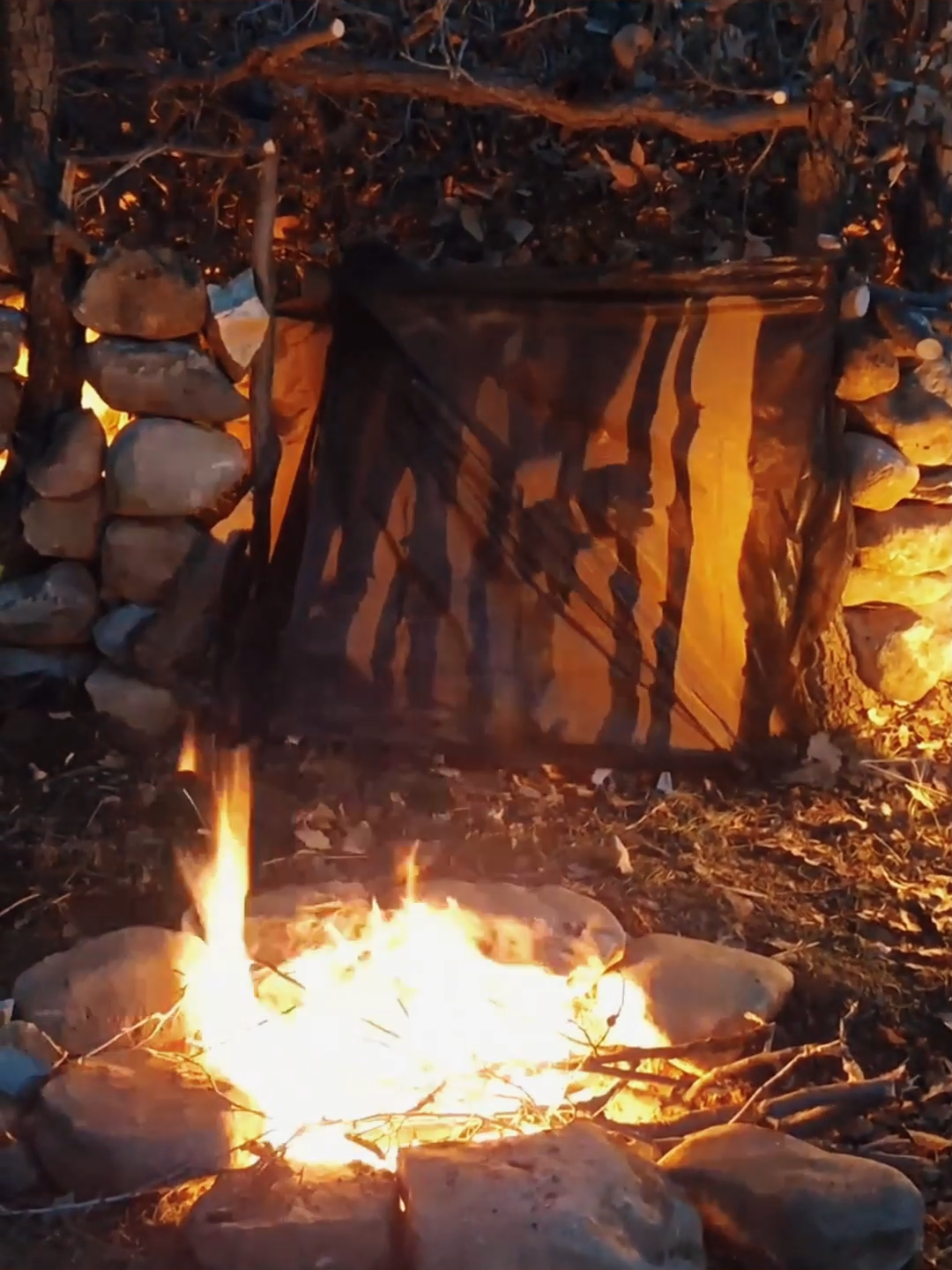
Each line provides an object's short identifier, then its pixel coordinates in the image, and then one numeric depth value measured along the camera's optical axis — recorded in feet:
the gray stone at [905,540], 13.96
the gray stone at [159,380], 12.78
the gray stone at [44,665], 13.16
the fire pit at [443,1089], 6.99
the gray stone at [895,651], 14.03
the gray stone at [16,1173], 7.59
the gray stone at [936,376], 13.94
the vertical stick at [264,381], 13.12
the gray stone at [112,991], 8.73
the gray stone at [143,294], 12.60
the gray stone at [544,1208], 6.73
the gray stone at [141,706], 12.85
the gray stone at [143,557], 13.06
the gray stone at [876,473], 13.74
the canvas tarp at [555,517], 12.94
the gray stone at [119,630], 13.04
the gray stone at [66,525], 12.96
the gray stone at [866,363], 13.50
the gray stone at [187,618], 12.96
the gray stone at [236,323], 12.84
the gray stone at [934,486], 14.14
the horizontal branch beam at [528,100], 12.85
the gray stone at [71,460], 12.78
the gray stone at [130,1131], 7.50
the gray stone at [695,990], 9.07
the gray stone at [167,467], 12.87
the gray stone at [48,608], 13.03
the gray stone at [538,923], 9.60
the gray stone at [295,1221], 6.79
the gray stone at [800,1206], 7.12
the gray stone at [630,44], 13.74
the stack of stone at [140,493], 12.76
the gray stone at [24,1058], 8.01
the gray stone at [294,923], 9.43
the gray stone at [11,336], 12.81
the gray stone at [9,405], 13.03
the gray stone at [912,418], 13.84
